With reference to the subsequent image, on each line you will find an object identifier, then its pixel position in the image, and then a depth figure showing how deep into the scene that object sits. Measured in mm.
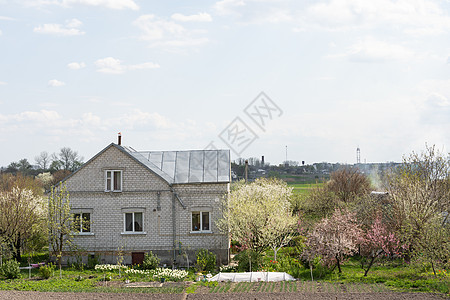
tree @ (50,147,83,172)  85750
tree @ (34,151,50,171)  89125
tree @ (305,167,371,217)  33062
